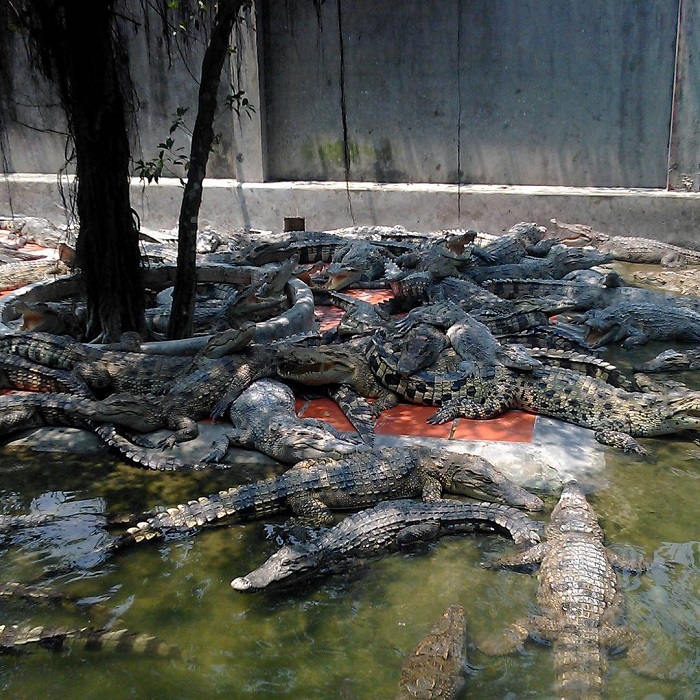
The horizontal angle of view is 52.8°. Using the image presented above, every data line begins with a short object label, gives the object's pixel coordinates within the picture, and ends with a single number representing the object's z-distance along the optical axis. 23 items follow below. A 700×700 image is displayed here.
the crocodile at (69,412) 5.19
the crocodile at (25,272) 8.91
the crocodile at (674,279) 8.80
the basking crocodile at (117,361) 5.73
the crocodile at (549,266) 8.87
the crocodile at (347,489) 4.05
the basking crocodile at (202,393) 5.28
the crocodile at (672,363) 6.30
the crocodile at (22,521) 4.03
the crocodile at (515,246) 9.46
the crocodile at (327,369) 5.81
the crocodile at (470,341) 5.69
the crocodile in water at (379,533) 3.55
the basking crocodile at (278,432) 4.71
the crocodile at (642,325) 7.04
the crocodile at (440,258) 8.41
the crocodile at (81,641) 3.13
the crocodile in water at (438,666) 2.82
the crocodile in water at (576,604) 2.97
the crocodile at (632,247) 9.95
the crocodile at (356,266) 9.15
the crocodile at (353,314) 6.73
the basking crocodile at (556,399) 4.98
